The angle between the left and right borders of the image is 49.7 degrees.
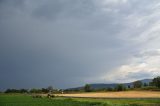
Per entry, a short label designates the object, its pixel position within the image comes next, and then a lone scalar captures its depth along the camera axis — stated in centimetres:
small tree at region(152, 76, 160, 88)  7079
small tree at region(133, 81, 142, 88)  8221
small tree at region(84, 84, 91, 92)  8175
